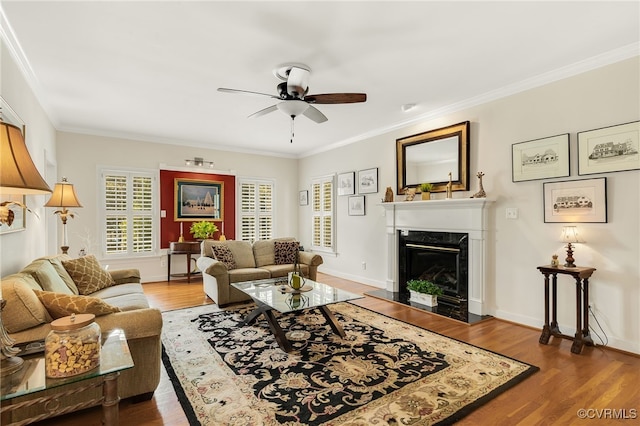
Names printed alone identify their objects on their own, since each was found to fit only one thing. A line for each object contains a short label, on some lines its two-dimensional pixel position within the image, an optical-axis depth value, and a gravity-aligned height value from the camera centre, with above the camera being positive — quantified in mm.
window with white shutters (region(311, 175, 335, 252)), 6758 +12
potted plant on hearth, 4332 -1073
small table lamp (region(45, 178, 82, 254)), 3709 +210
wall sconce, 6477 +1055
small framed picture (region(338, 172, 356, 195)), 6148 +586
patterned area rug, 2051 -1251
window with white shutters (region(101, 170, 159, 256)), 5750 +35
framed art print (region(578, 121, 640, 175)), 2900 +587
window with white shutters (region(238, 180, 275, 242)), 7188 +103
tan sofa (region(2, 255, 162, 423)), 1840 -682
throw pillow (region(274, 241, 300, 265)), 5305 -628
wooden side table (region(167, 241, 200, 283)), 5930 -629
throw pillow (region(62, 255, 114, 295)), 3209 -606
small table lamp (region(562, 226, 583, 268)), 3094 -258
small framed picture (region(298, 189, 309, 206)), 7559 +381
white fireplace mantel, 3994 -145
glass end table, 1349 -713
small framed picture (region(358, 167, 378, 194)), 5672 +582
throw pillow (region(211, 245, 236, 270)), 4723 -608
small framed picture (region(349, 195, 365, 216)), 5969 +154
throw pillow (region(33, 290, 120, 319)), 2023 -563
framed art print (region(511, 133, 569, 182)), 3334 +582
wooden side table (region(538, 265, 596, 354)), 2949 -915
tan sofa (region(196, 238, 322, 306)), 4340 -797
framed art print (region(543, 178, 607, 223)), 3091 +112
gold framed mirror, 4285 +788
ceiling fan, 3143 +1175
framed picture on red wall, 6406 +301
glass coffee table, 3023 -858
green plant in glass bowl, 6305 -303
